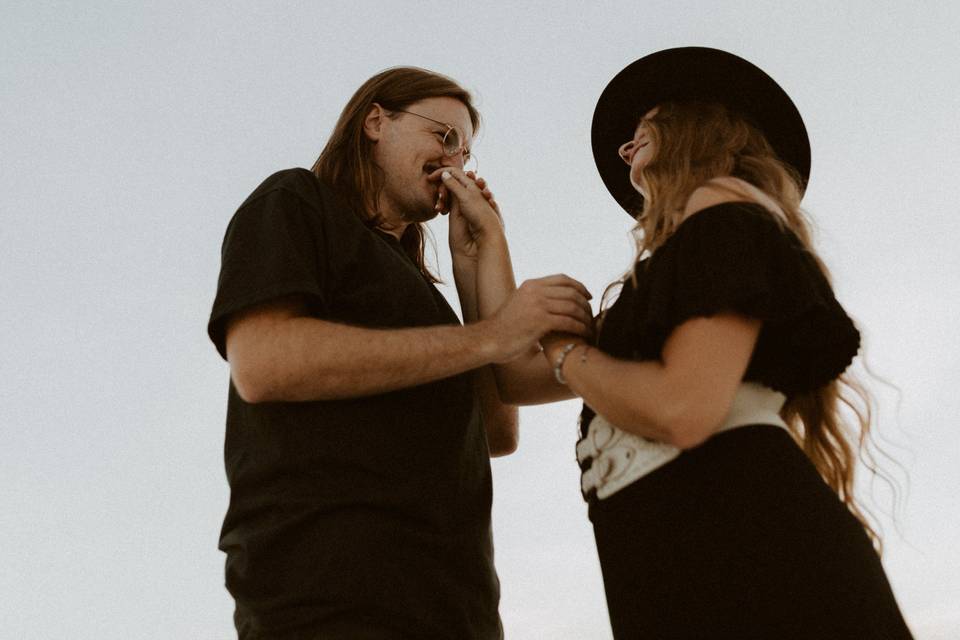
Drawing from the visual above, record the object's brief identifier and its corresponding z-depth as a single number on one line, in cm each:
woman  162
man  197
